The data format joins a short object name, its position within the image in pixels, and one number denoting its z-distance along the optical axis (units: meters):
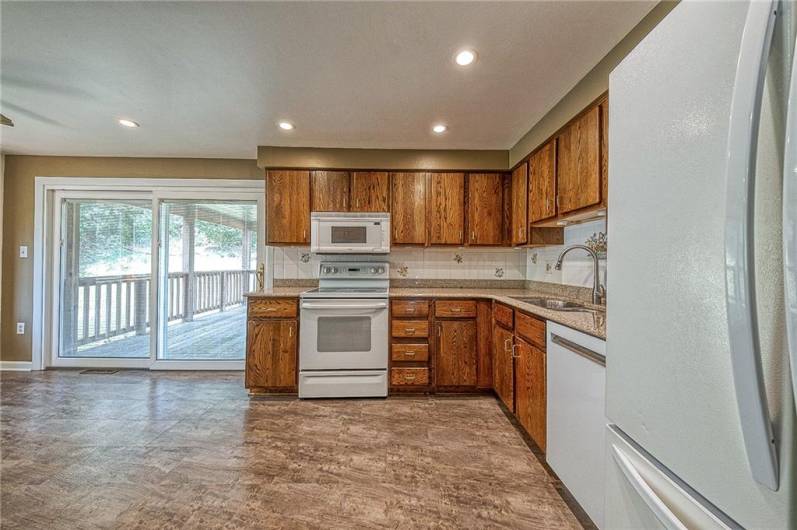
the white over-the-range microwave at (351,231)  3.16
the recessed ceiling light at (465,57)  1.78
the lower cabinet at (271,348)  2.88
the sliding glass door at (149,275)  3.62
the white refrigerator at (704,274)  0.47
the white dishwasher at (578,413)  1.31
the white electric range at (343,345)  2.85
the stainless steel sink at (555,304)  2.35
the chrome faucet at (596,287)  2.14
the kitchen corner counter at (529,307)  1.46
